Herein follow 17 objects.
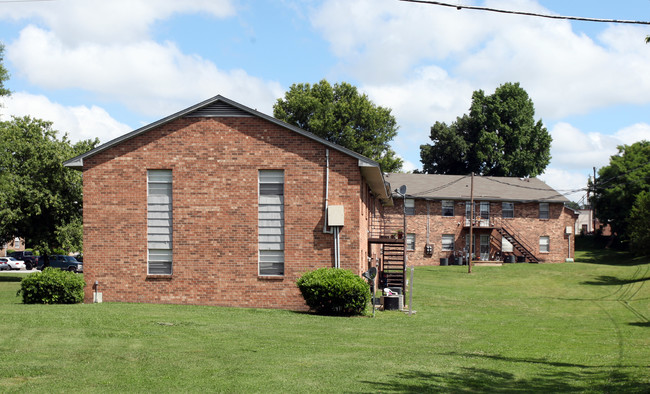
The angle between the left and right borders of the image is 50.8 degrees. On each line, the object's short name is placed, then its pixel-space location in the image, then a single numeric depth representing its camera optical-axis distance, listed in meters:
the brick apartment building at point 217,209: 24.66
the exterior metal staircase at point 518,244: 57.22
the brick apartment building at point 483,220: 56.16
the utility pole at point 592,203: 74.96
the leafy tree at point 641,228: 43.66
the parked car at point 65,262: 56.19
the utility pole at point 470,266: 48.13
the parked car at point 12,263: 64.31
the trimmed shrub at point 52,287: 23.52
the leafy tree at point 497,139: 80.31
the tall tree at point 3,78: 35.97
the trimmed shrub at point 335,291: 22.47
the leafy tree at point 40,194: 42.69
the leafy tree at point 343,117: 68.44
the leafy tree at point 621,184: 67.31
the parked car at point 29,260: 66.38
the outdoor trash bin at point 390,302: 25.89
